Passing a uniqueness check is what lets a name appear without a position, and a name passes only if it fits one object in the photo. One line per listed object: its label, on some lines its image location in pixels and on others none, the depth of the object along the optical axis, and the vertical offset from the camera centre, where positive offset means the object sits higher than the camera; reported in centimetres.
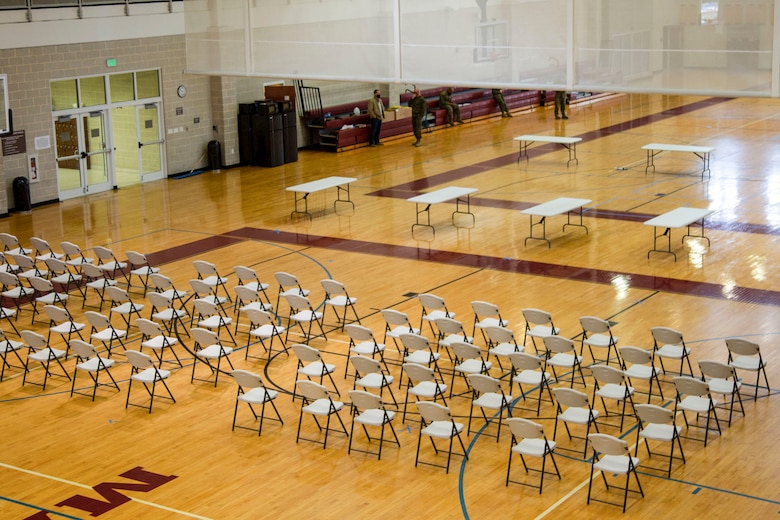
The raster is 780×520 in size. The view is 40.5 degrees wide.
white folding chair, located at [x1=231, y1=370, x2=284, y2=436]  1185 -363
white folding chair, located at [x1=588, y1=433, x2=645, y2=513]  975 -372
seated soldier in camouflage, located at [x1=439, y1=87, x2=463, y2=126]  3412 -139
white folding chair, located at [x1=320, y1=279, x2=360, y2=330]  1524 -335
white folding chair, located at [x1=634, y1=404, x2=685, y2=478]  1034 -366
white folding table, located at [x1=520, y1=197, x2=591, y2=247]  1920 -271
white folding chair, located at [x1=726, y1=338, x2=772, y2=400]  1201 -350
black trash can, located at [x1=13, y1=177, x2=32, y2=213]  2319 -254
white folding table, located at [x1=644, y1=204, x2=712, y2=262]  1791 -279
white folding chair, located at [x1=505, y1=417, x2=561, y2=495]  1015 -374
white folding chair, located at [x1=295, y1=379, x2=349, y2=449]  1145 -365
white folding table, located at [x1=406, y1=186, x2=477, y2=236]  2047 -259
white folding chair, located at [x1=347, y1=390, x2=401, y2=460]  1105 -366
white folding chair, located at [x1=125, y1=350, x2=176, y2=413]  1272 -363
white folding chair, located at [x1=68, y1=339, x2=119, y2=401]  1313 -356
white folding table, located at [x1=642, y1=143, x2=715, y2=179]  2362 -210
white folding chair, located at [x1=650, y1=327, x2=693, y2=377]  1250 -343
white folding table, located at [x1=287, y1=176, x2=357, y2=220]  2189 -245
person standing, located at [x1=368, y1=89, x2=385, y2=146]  3017 -140
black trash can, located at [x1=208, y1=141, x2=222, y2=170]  2775 -220
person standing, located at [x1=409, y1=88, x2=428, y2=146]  3061 -143
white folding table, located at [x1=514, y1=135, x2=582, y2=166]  2583 -196
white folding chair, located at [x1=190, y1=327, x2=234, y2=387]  1302 -354
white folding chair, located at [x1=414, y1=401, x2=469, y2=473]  1077 -370
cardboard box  3232 -148
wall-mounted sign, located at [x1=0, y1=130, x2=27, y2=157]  2295 -144
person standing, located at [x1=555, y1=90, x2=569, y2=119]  3402 -142
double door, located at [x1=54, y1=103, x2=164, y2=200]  2472 -181
